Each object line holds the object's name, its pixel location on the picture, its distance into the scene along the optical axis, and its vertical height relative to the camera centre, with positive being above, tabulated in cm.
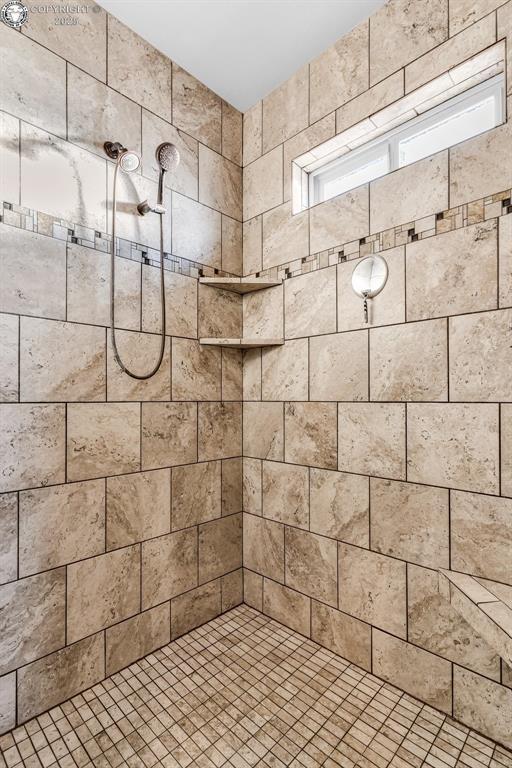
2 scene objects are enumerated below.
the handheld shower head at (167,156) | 170 +97
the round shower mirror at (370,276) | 166 +45
